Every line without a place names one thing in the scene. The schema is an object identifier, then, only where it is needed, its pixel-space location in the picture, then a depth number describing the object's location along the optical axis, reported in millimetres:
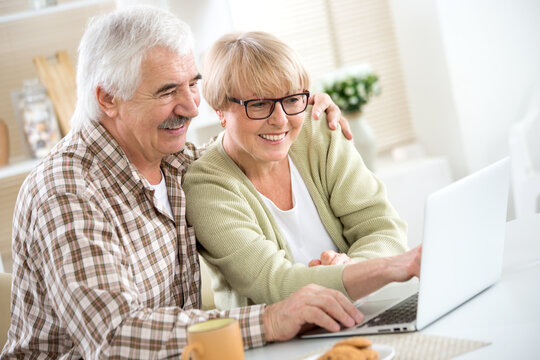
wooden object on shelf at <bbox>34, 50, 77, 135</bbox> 2468
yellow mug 1401
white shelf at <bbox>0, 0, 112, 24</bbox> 2379
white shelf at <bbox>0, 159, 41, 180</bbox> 2395
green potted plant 3115
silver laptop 1491
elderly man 1583
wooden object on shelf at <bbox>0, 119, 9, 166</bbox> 2472
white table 1425
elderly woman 1779
